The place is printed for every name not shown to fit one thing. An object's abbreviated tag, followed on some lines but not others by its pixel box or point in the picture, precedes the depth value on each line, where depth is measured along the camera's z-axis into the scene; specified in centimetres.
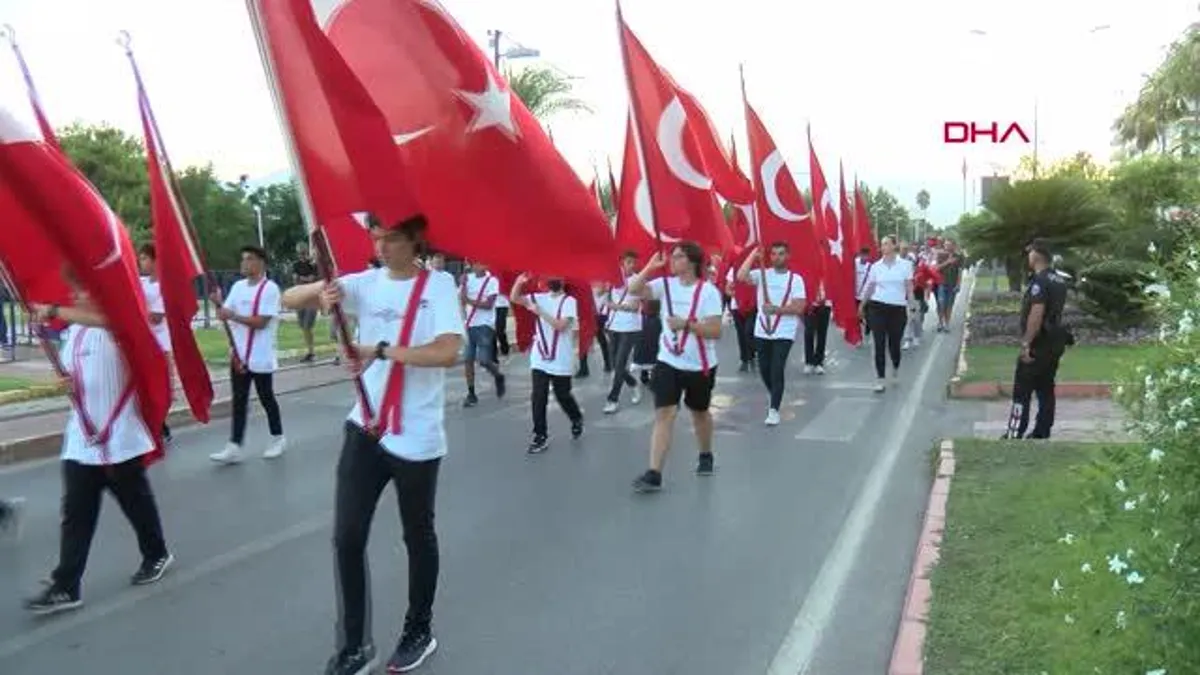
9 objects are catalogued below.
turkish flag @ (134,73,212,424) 667
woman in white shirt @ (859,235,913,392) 1332
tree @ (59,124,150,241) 4662
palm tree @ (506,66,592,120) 2853
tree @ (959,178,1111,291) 2000
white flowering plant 311
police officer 902
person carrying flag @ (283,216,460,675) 437
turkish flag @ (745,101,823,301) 1140
